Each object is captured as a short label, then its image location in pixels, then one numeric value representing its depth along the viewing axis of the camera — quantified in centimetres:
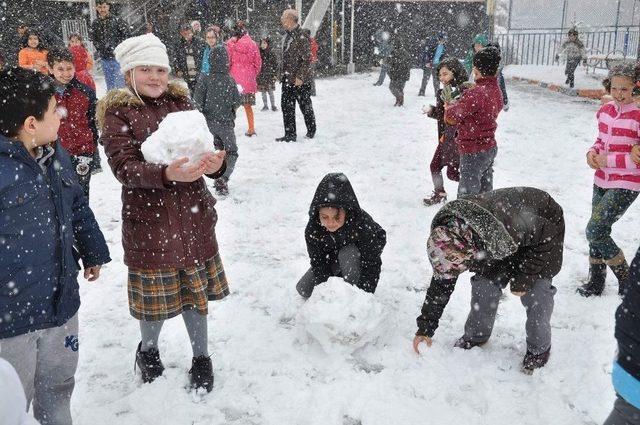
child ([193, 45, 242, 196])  631
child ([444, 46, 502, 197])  468
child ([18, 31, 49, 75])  858
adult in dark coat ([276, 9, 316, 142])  864
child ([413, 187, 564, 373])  266
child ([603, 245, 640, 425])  158
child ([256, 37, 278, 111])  1129
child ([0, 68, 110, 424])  200
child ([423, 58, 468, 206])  557
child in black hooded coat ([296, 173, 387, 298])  341
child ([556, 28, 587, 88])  1423
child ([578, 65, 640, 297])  354
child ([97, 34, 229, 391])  246
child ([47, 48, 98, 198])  478
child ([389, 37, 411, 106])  1206
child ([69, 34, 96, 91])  960
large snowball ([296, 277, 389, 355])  327
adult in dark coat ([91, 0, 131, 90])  1118
